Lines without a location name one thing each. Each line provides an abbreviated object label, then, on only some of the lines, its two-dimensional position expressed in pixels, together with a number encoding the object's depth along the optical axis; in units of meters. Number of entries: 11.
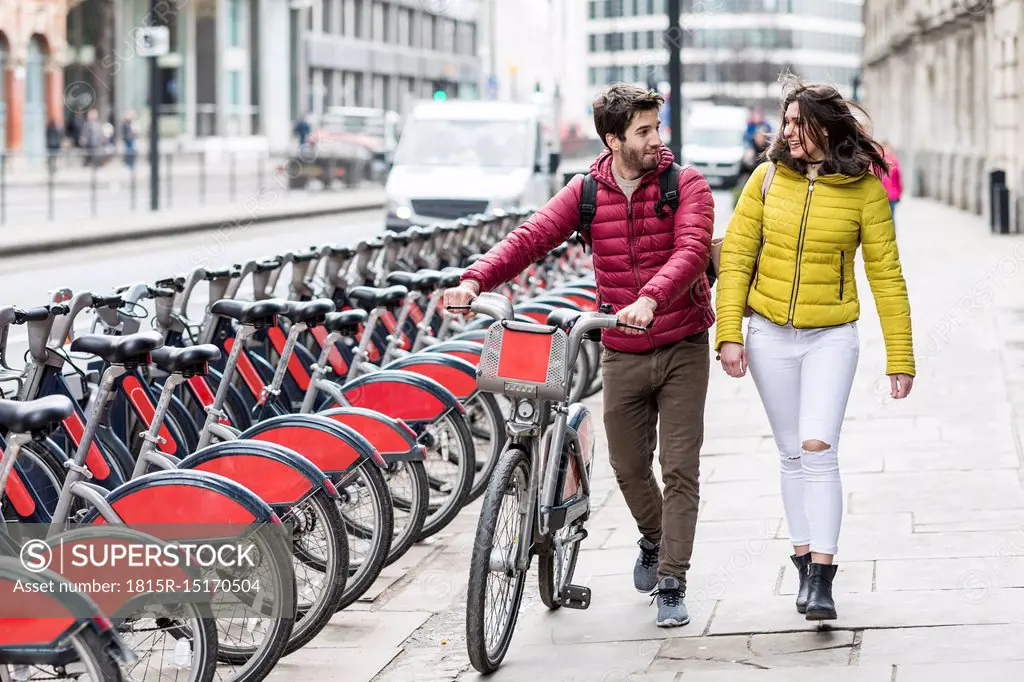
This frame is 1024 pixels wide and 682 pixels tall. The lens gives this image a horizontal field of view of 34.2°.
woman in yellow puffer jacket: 5.12
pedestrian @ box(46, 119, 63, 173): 43.56
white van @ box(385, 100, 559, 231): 20.41
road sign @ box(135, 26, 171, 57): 25.59
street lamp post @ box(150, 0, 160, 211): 27.00
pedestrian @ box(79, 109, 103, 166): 39.84
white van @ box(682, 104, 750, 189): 44.25
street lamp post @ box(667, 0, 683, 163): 13.53
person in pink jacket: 19.91
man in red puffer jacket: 5.20
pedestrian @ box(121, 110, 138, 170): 42.53
